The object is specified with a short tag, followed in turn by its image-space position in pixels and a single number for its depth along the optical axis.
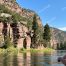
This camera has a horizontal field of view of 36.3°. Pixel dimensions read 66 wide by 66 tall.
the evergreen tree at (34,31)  64.23
